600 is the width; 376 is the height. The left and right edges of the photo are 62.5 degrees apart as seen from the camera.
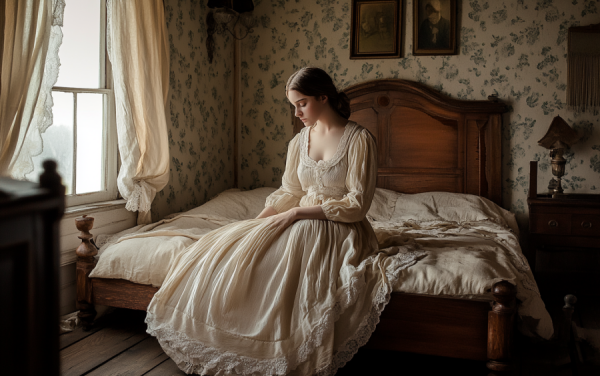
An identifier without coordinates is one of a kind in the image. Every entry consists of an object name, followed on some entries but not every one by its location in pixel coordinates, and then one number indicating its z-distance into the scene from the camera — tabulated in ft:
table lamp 11.40
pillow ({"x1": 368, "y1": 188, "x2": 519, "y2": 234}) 10.96
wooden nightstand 10.48
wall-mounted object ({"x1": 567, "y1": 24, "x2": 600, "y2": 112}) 11.62
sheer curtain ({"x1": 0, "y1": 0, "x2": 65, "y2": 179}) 6.82
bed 6.29
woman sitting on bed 6.05
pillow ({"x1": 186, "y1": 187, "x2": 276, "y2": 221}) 11.28
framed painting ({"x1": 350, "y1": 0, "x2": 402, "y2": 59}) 12.92
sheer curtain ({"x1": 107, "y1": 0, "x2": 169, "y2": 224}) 9.17
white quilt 6.49
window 8.68
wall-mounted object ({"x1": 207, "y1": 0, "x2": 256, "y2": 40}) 12.70
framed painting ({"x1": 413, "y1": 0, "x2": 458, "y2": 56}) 12.51
